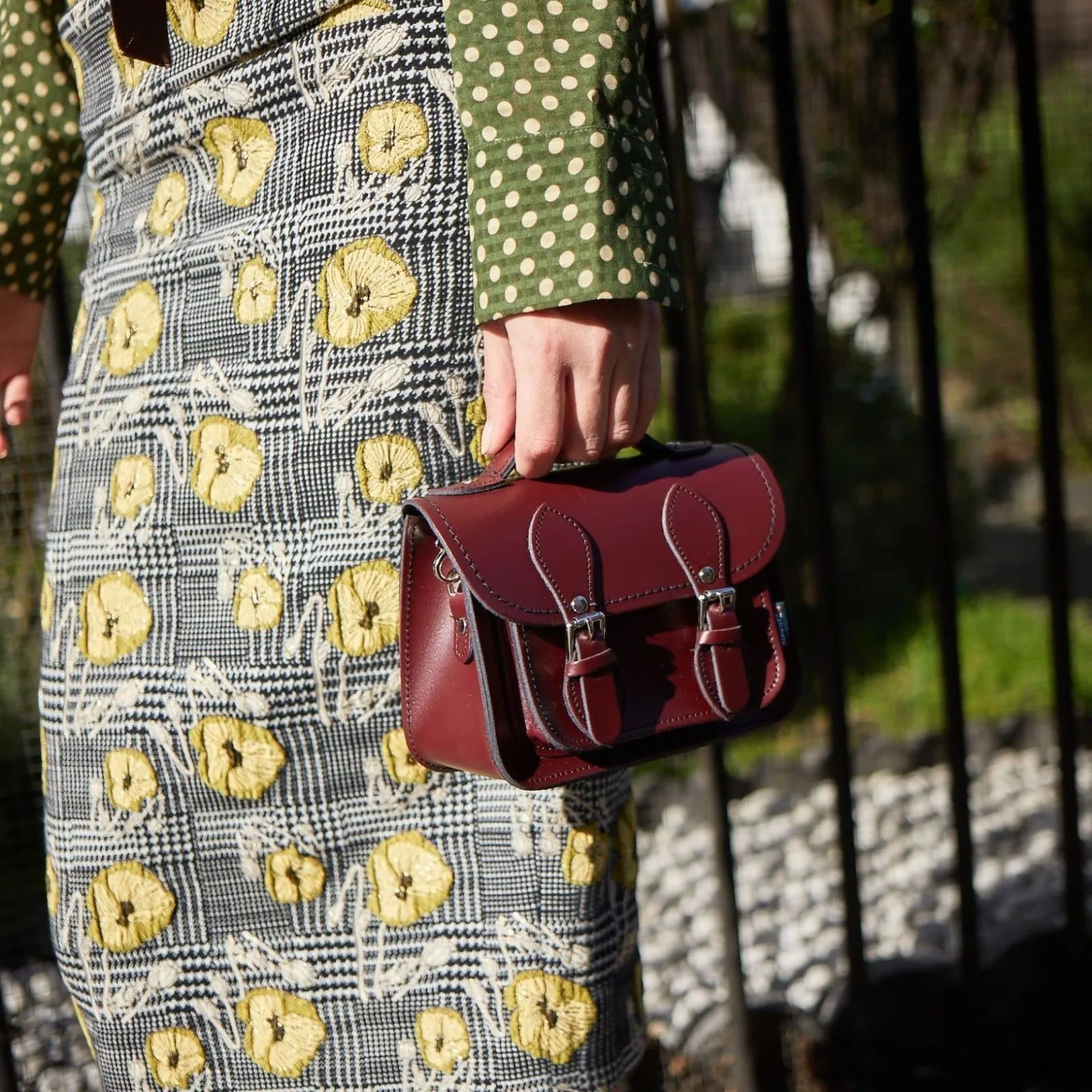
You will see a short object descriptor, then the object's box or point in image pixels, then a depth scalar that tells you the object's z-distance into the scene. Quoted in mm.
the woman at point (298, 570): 1601
